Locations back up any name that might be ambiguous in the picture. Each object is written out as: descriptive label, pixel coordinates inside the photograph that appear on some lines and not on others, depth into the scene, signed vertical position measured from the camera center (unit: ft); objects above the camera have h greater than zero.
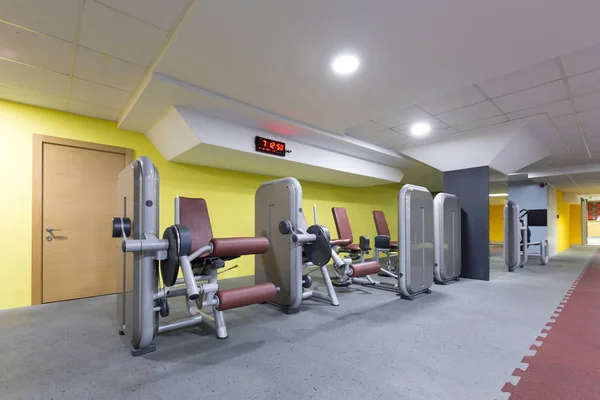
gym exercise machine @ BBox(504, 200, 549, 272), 21.13 -2.50
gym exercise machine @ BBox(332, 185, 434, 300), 12.34 -1.76
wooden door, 12.21 -0.67
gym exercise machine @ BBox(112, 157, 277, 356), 6.85 -1.35
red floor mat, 5.75 -3.78
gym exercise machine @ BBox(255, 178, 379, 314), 10.36 -1.43
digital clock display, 14.46 +2.99
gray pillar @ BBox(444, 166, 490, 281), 17.17 -0.97
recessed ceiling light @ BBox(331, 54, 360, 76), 9.00 +4.49
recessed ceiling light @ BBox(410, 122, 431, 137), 15.25 +4.12
